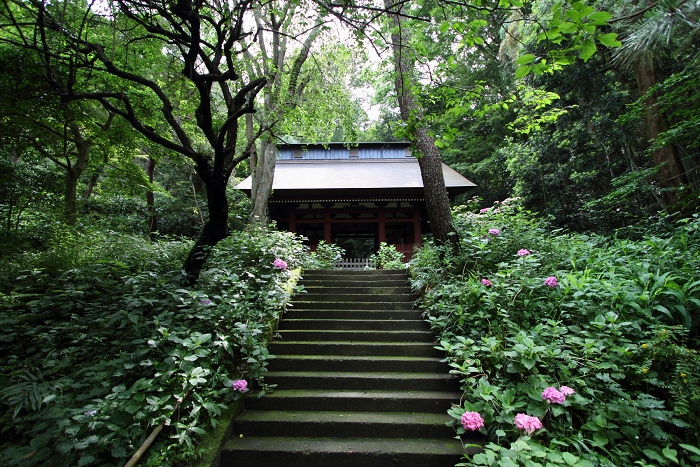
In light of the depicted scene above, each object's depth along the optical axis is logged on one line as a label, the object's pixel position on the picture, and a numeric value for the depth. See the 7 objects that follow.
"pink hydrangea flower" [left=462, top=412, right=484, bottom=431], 1.83
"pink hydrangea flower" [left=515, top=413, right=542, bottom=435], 1.72
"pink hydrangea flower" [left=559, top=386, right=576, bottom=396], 1.83
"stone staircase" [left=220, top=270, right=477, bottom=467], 2.12
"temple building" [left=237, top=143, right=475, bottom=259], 9.88
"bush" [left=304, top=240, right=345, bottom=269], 5.87
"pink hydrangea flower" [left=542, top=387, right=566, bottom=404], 1.81
